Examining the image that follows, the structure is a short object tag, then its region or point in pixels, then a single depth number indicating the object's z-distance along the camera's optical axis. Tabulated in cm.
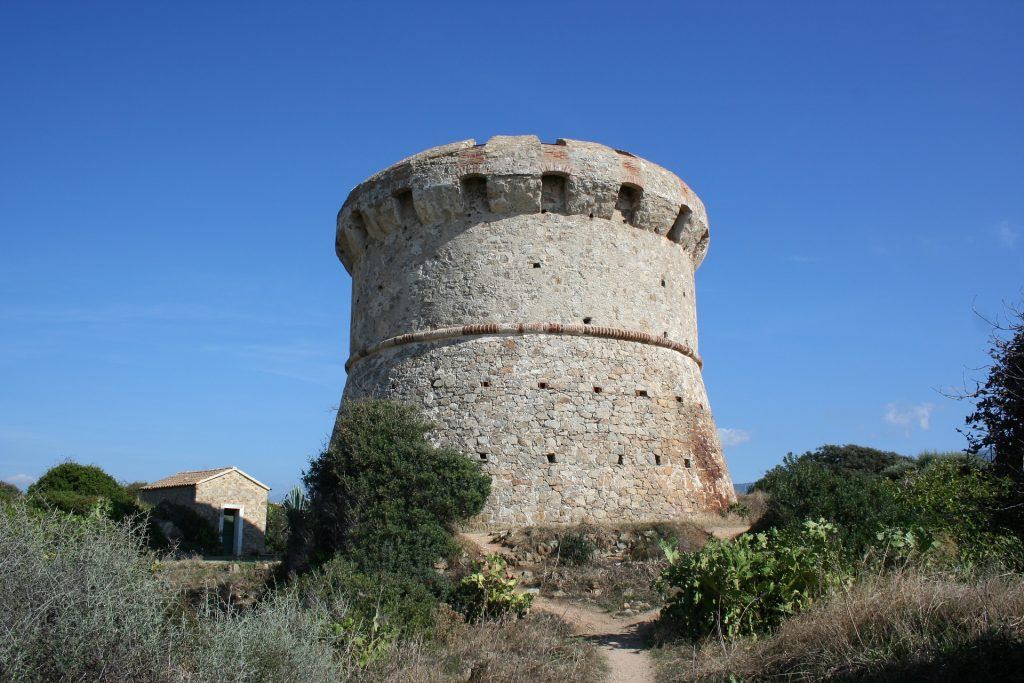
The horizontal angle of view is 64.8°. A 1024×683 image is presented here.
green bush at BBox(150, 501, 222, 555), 1858
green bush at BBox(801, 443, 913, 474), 2557
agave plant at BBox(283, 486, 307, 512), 1802
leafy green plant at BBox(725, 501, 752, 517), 1256
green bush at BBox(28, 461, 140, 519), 1767
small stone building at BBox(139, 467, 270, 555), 2059
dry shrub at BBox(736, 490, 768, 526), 1237
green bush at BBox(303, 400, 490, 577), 903
